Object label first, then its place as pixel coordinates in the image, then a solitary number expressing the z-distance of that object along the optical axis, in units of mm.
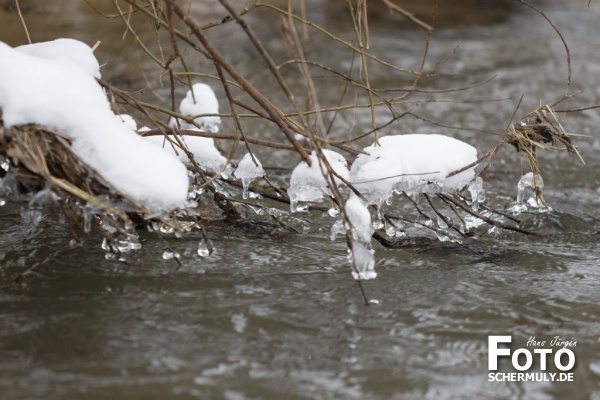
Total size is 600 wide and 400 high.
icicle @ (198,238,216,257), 6130
